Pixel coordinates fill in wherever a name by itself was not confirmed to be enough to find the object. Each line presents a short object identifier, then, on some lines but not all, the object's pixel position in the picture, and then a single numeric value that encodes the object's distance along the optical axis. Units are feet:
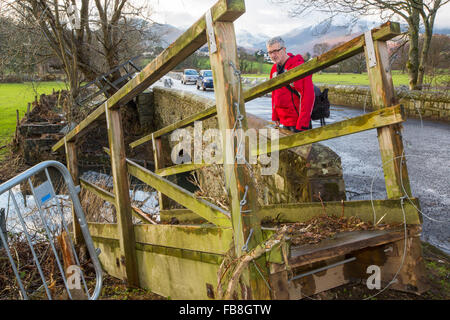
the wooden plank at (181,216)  14.48
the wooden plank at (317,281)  7.63
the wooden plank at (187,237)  8.18
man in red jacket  13.93
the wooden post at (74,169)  15.80
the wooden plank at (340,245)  7.12
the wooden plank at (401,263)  8.04
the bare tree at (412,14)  52.65
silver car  103.96
